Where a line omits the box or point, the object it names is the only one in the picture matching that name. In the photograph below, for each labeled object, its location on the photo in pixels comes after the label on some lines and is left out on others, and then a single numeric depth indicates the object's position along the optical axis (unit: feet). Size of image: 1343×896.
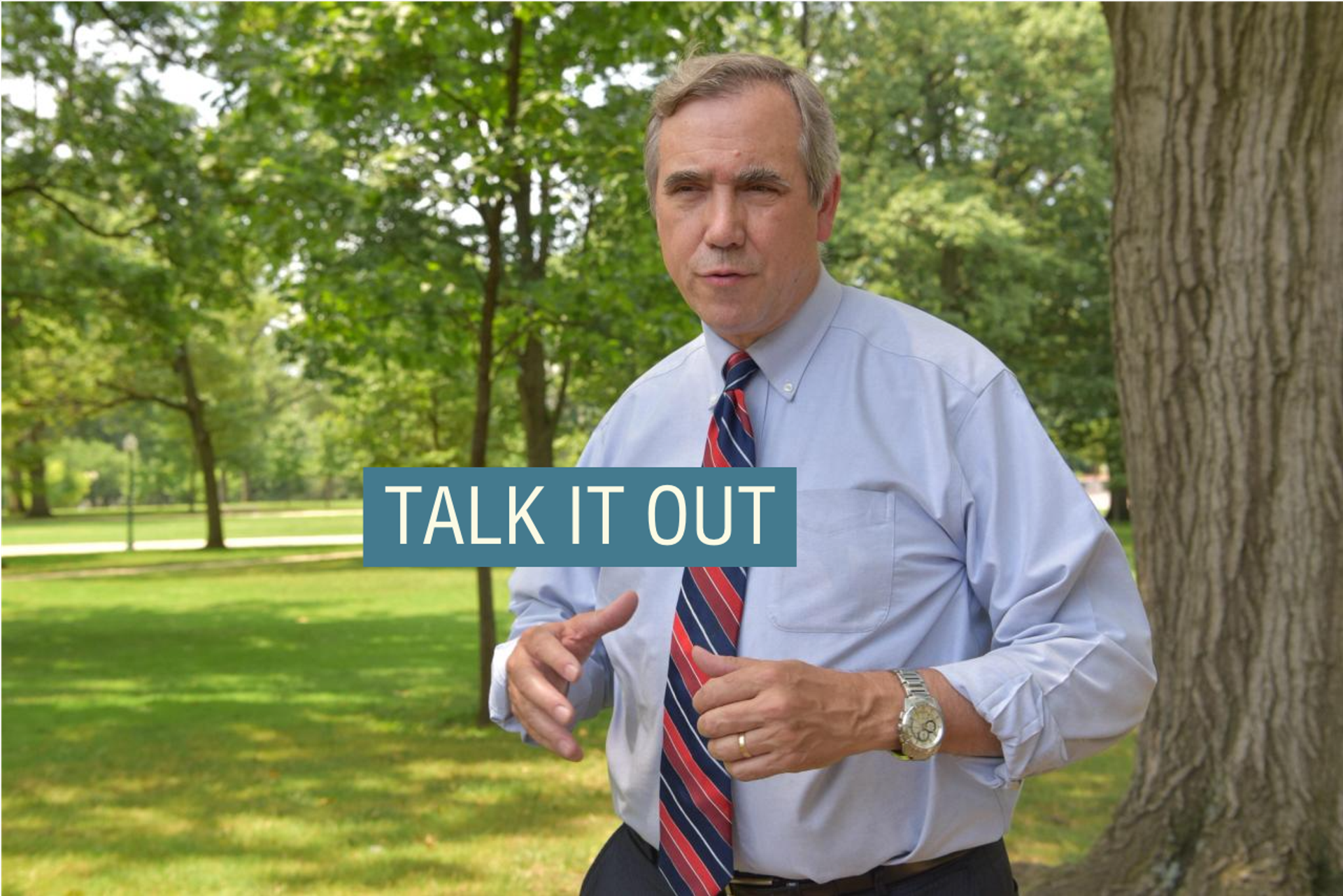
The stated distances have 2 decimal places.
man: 5.93
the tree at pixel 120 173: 42.73
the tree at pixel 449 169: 27.71
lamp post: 118.73
